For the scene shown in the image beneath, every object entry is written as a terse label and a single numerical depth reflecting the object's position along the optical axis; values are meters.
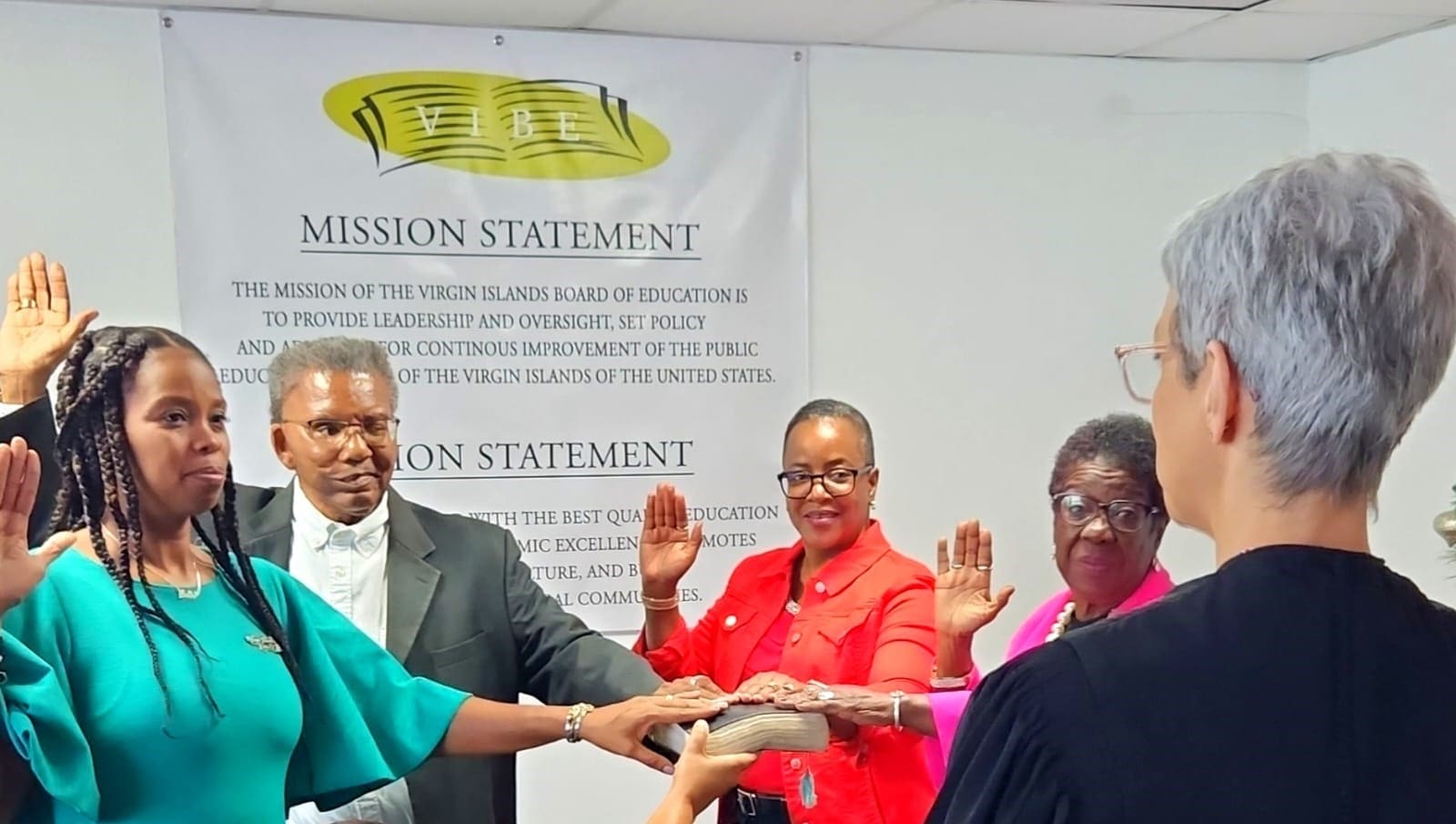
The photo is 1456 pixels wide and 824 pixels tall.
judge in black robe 0.92
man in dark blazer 2.46
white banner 3.38
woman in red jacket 2.57
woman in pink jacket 2.31
